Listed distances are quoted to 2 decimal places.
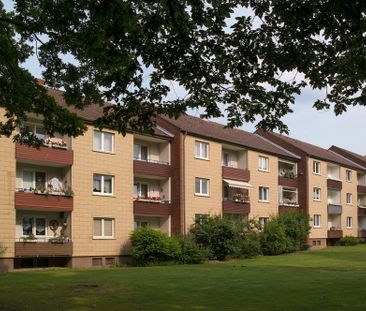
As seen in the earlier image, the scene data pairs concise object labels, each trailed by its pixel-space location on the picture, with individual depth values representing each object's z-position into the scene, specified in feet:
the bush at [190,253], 128.26
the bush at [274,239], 158.30
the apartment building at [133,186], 111.04
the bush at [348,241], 219.41
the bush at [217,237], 136.56
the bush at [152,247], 123.34
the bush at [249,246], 144.36
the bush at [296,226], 172.45
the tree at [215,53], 33.04
